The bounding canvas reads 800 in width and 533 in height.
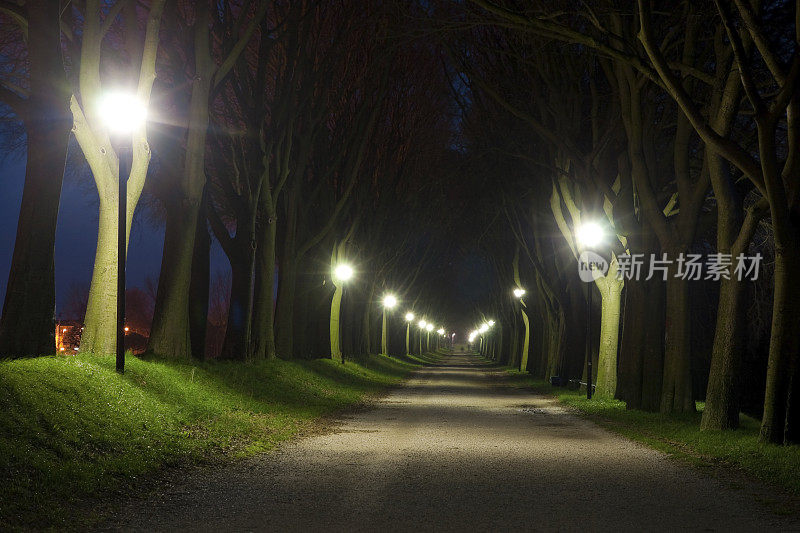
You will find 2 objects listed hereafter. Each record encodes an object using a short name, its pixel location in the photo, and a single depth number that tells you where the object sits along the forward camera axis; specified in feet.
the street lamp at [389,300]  180.04
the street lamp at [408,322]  268.00
